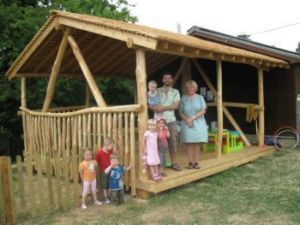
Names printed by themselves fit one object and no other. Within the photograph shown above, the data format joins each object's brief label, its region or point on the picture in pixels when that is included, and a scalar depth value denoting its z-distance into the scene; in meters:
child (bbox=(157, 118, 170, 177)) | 7.43
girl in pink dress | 7.05
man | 7.91
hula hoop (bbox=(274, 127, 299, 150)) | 11.86
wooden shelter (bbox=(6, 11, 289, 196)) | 7.14
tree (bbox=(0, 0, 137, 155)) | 14.35
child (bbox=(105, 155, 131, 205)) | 7.01
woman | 8.26
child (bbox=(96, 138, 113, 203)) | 7.21
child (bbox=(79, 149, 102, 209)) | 7.00
